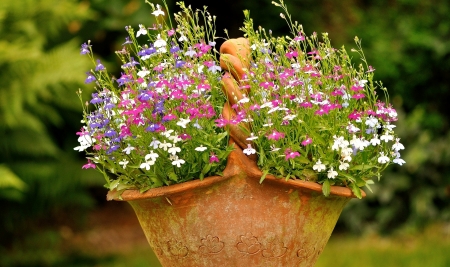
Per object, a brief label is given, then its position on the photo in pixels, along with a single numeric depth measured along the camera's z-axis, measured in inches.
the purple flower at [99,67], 70.4
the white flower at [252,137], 68.3
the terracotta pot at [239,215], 69.6
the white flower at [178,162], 68.5
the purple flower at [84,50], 71.4
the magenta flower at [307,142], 68.3
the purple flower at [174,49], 70.0
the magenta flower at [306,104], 69.4
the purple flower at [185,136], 69.1
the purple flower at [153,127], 68.8
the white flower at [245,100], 68.8
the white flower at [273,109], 68.0
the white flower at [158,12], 70.4
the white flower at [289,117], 68.5
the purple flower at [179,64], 69.8
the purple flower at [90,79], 70.5
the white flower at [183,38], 71.0
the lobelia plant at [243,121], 69.3
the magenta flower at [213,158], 68.7
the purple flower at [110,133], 70.1
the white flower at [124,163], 70.1
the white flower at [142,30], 70.6
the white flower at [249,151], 68.7
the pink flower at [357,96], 69.7
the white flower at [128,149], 69.4
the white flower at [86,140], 71.0
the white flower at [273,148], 68.6
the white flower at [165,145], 69.1
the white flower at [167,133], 68.7
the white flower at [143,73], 69.6
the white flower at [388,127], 70.3
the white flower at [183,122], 68.4
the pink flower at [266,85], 69.2
